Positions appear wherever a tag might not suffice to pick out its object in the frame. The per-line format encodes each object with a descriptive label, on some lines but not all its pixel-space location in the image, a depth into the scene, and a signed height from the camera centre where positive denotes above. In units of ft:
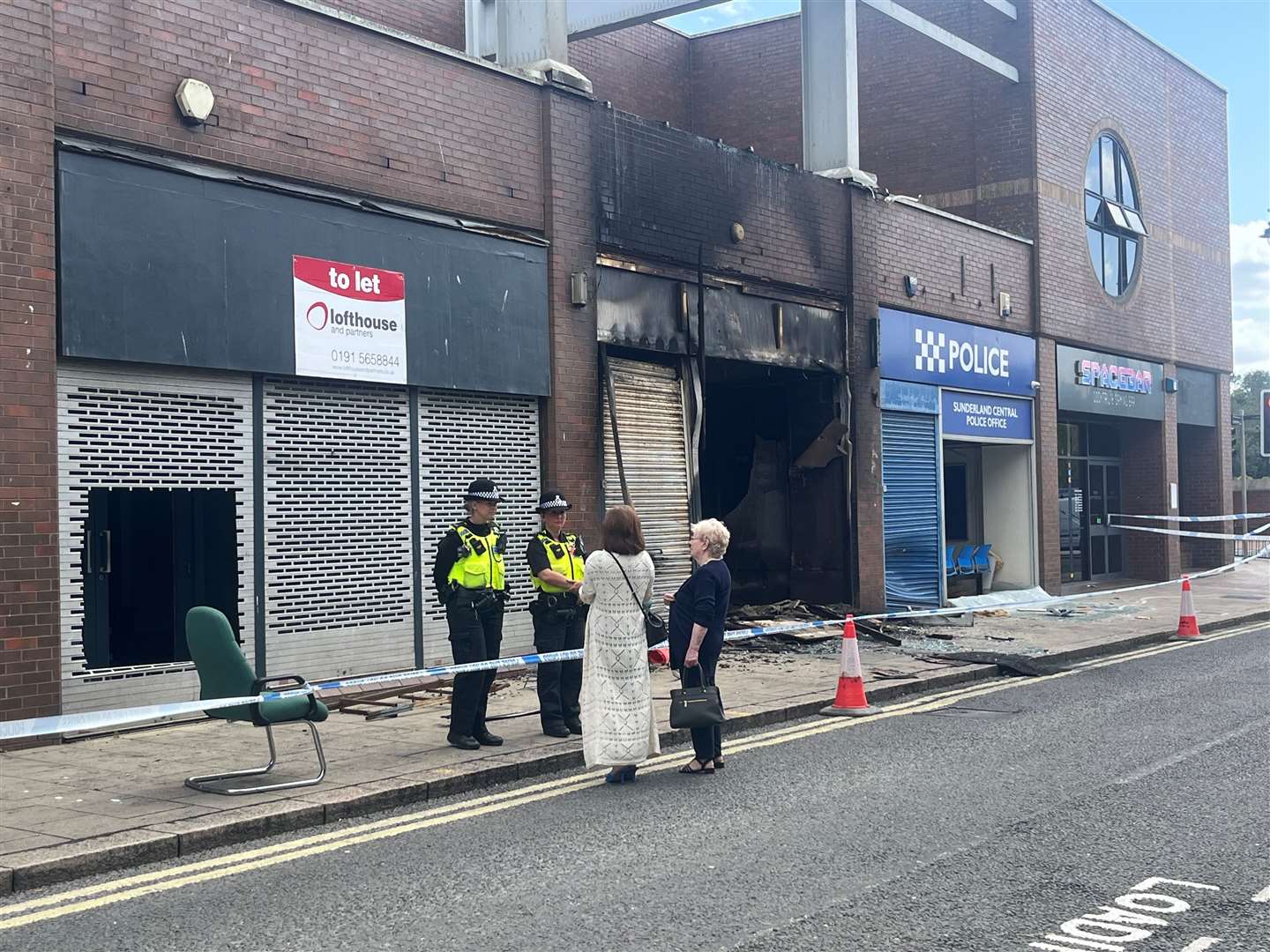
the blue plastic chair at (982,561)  72.02 -2.24
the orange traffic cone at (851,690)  34.55 -4.41
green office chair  24.59 -2.78
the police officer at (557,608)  29.60 -1.86
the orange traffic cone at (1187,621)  53.16 -4.24
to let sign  36.68 +5.89
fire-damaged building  31.83 +7.40
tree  171.05 +22.80
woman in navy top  26.61 -1.91
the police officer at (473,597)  28.63 -1.51
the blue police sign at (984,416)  65.87 +5.31
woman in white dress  26.17 -2.35
